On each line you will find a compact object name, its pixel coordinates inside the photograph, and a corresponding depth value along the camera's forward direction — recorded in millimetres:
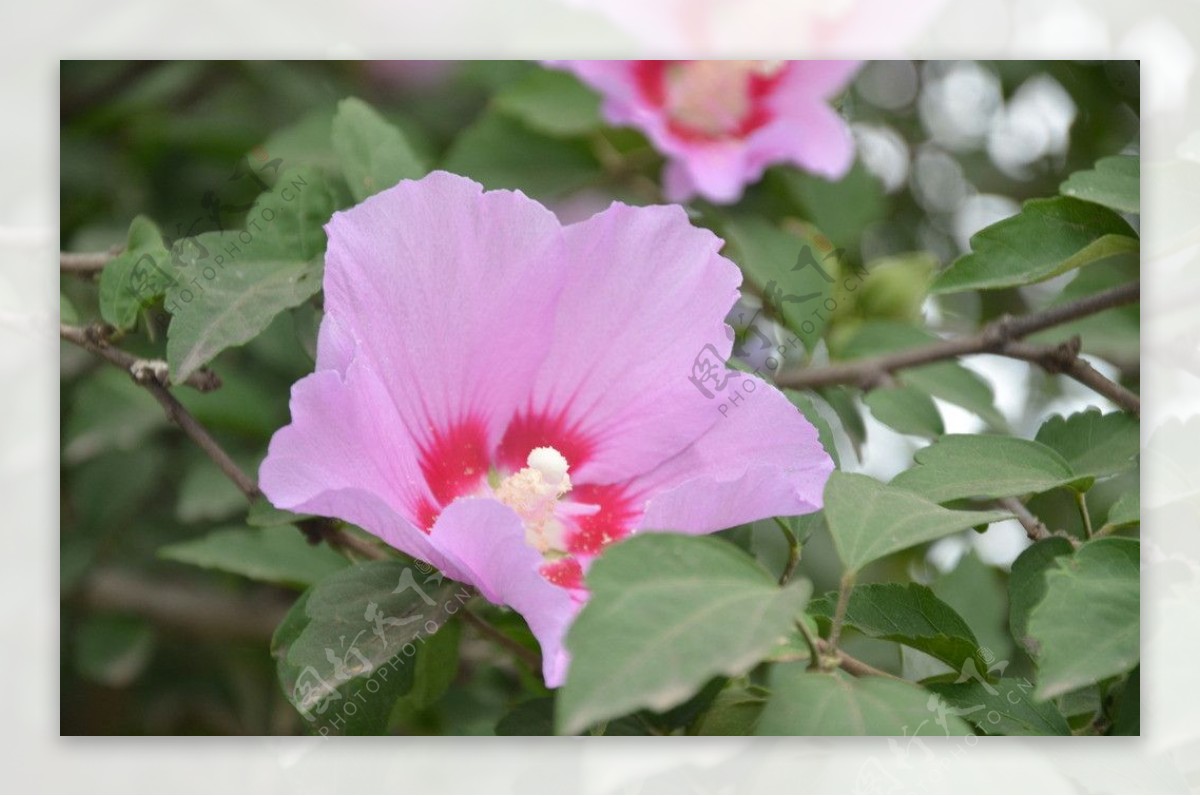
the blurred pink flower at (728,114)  945
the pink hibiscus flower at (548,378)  844
